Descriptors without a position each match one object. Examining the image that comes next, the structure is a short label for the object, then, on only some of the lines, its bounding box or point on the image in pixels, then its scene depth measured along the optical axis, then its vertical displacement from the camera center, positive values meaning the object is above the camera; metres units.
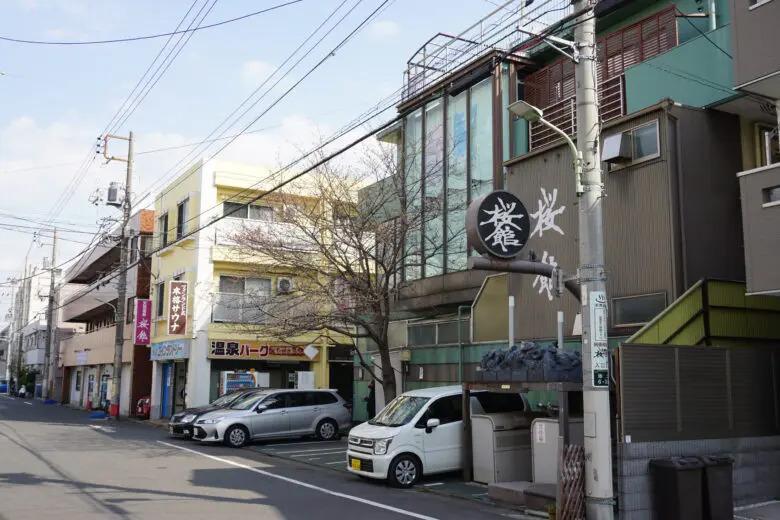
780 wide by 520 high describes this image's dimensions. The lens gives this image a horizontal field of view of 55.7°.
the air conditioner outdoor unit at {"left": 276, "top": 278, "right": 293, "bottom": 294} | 23.17 +2.52
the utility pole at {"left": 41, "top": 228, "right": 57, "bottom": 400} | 54.24 +2.63
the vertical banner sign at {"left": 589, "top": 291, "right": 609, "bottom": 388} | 9.86 +0.37
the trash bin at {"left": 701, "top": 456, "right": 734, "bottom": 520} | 10.23 -1.67
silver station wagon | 20.52 -1.46
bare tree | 19.80 +3.38
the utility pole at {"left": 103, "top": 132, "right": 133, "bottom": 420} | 32.00 +1.65
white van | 13.39 -1.25
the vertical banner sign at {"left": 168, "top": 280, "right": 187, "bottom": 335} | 29.27 +2.28
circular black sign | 11.98 +2.37
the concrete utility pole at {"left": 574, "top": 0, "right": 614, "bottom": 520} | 9.70 +1.09
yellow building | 29.59 +1.95
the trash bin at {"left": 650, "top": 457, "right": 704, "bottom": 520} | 10.03 -1.63
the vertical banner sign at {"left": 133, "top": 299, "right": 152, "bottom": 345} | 34.09 +2.00
